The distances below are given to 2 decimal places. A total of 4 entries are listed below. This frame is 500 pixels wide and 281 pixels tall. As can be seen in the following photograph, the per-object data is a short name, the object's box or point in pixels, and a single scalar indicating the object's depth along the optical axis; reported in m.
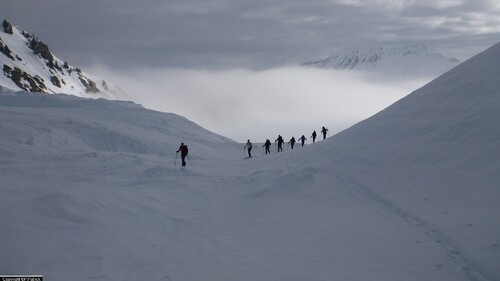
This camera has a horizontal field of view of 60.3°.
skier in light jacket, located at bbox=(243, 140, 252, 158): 36.06
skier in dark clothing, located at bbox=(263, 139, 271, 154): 41.05
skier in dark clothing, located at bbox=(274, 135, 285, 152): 40.99
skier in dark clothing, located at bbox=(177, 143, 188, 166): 27.28
